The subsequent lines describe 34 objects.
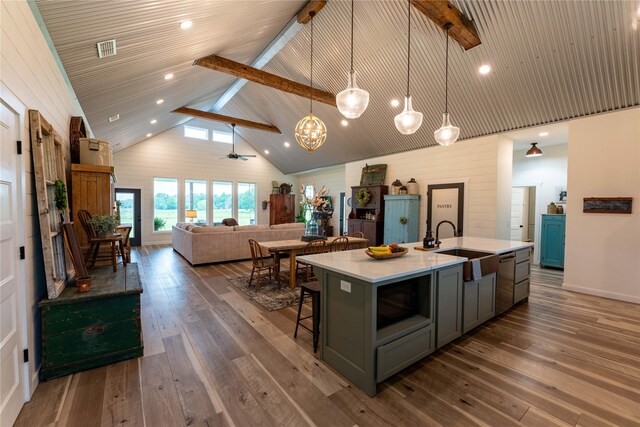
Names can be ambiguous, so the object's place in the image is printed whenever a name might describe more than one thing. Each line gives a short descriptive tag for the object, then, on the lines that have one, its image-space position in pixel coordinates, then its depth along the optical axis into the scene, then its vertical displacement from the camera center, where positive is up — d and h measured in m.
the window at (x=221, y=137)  11.41 +2.87
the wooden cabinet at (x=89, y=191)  3.46 +0.18
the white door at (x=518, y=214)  7.31 -0.21
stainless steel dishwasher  3.48 -1.00
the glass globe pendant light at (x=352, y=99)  2.87 +1.12
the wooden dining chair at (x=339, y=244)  5.02 -0.72
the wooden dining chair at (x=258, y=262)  4.65 -1.01
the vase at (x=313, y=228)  5.56 -0.47
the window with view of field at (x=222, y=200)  11.49 +0.20
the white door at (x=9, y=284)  1.70 -0.53
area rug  4.05 -1.45
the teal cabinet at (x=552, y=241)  6.26 -0.81
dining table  4.58 -0.74
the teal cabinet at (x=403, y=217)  7.12 -0.32
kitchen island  2.12 -0.94
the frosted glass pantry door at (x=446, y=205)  6.45 +0.02
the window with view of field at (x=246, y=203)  12.14 +0.08
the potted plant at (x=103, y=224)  3.28 -0.24
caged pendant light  4.29 +1.16
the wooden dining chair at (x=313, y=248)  4.85 -0.78
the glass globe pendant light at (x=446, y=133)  3.46 +0.92
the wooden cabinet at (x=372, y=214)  8.08 -0.28
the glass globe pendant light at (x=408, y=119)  3.10 +0.99
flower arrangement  4.97 +0.08
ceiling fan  11.37 +2.77
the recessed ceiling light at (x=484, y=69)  4.54 +2.29
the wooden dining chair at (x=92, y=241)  3.26 -0.43
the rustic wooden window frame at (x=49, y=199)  2.17 +0.04
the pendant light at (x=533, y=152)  6.00 +1.19
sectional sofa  6.32 -0.84
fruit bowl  2.65 -0.48
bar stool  2.76 -1.09
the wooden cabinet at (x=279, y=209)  12.34 -0.18
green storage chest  2.28 -1.09
